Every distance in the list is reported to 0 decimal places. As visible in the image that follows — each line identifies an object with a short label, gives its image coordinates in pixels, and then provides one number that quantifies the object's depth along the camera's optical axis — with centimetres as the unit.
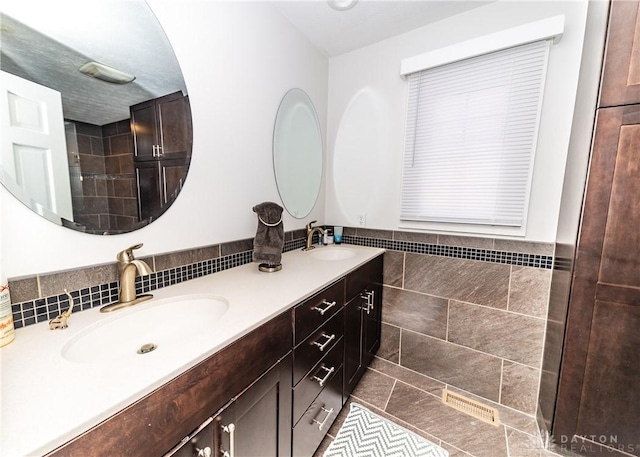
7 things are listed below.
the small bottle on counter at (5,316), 64
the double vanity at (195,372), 47
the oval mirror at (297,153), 171
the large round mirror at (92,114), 72
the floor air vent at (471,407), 149
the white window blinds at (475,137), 144
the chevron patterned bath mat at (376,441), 127
